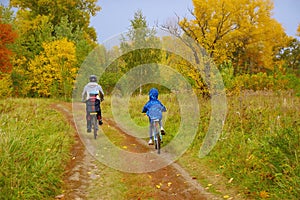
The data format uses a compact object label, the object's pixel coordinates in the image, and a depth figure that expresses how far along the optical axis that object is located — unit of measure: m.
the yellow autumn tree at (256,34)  38.84
